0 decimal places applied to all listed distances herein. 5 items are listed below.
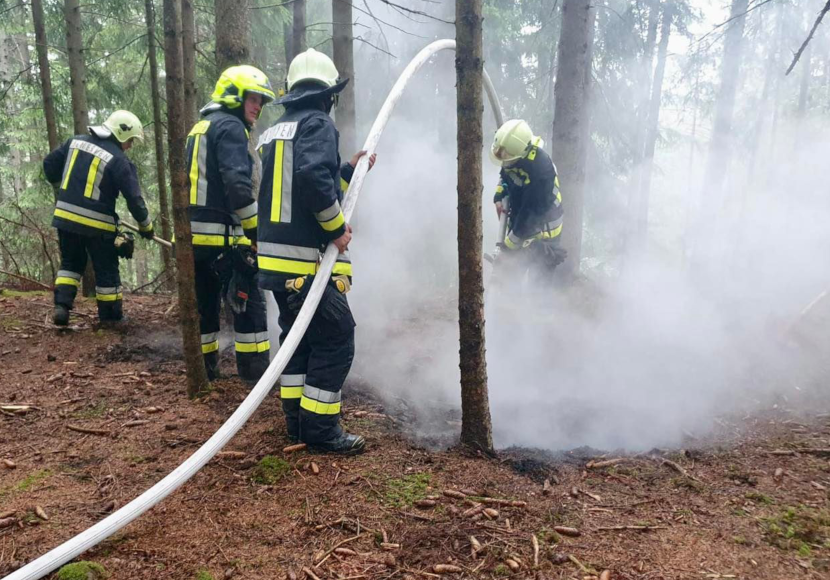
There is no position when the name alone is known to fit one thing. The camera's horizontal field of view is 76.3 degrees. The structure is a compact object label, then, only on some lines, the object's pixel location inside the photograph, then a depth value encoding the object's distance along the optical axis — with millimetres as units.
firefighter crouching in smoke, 6172
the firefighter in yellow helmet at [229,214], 4043
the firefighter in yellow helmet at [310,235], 3201
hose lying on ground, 1979
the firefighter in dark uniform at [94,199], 5473
